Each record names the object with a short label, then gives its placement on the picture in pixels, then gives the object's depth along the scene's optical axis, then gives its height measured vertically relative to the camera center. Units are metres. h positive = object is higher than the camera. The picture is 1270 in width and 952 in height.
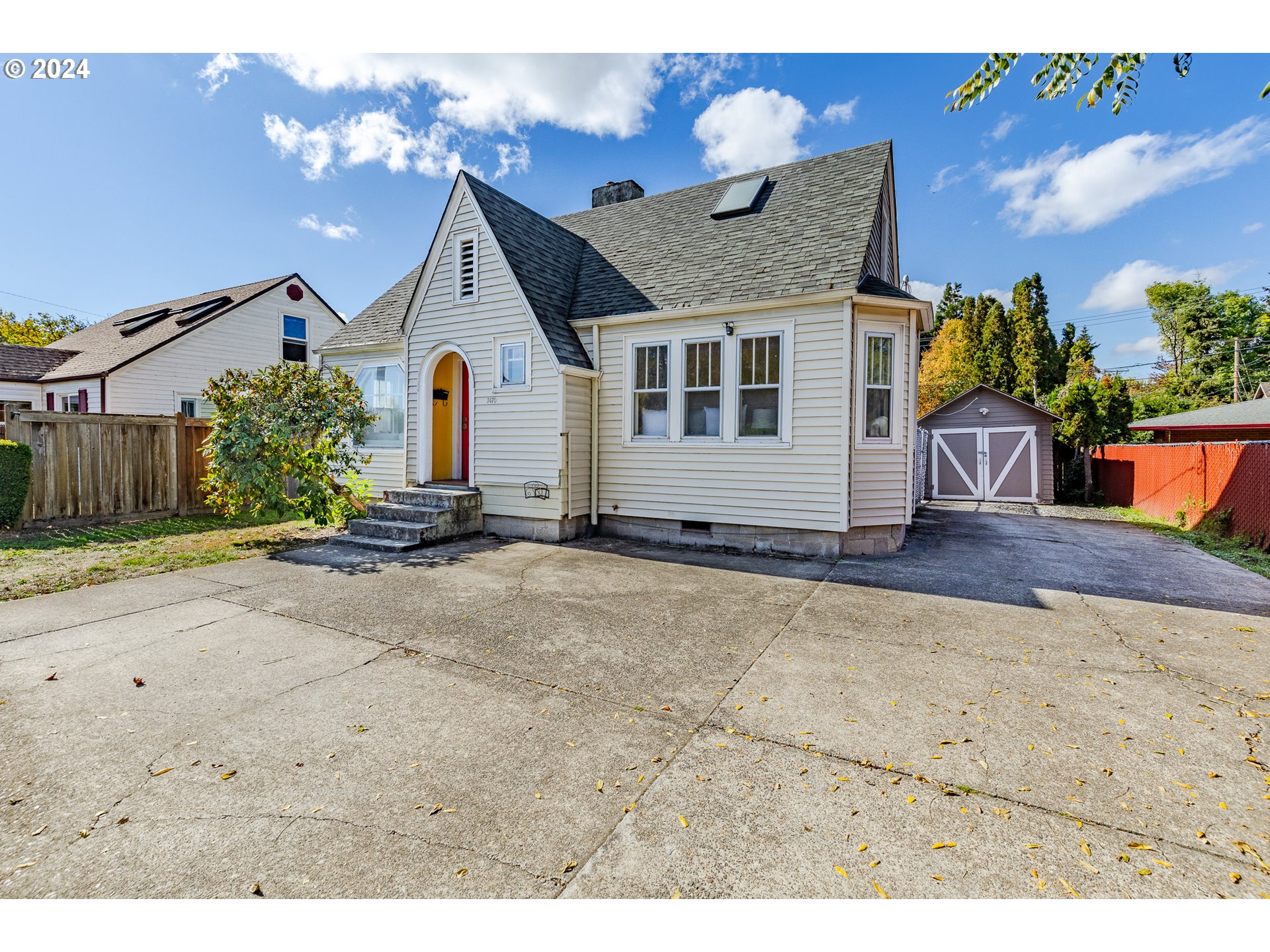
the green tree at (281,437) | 8.42 +0.25
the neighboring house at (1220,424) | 15.20 +1.08
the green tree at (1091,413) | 15.79 +1.41
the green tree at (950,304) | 42.88 +12.78
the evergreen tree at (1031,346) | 23.78 +5.19
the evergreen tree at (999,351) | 24.98 +5.14
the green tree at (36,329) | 34.19 +8.16
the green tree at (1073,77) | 4.72 +3.56
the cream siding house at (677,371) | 7.93 +1.43
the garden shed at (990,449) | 15.97 +0.27
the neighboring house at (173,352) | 17.72 +3.75
